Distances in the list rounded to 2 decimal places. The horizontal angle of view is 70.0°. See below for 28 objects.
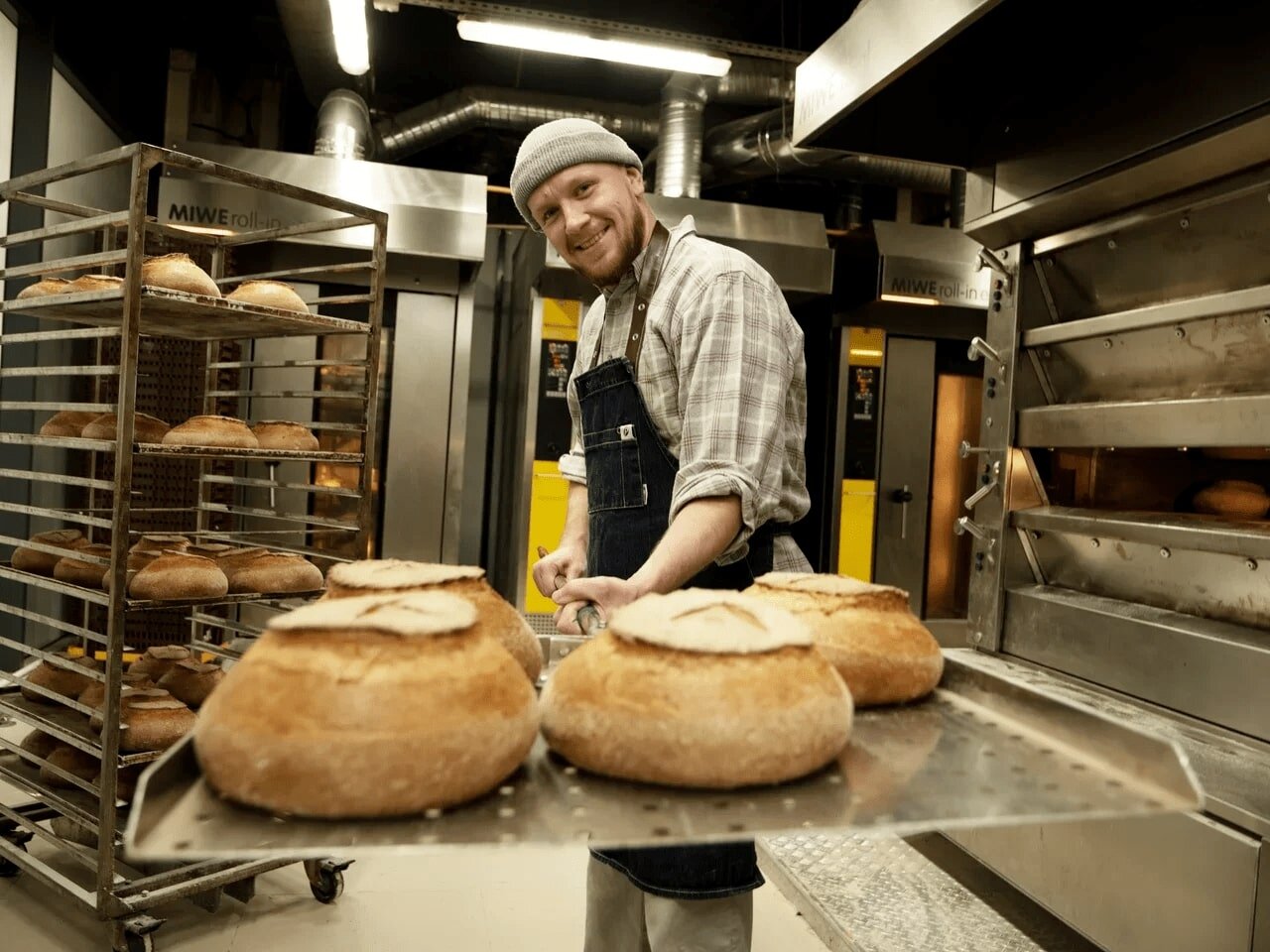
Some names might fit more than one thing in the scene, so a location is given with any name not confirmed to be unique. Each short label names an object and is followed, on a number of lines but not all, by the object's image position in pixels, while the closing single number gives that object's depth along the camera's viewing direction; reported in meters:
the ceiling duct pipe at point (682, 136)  4.69
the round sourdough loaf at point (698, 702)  0.74
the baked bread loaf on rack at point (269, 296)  2.28
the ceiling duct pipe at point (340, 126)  4.34
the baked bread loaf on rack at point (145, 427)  2.32
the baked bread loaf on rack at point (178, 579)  2.15
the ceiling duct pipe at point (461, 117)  5.03
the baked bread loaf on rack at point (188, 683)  2.39
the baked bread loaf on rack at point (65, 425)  2.40
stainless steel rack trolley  1.95
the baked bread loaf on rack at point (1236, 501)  1.93
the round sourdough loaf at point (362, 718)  0.64
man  1.29
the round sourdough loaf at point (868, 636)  0.94
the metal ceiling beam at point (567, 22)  3.66
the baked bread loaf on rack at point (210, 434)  2.26
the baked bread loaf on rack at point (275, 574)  2.33
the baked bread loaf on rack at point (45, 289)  2.30
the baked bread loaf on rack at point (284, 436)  2.42
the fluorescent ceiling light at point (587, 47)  3.63
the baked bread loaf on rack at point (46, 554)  2.36
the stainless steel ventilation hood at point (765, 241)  4.52
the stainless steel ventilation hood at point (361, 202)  4.01
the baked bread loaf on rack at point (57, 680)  2.38
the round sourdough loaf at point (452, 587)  0.85
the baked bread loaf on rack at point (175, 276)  2.12
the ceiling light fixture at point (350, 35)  3.32
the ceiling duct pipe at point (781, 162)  4.92
